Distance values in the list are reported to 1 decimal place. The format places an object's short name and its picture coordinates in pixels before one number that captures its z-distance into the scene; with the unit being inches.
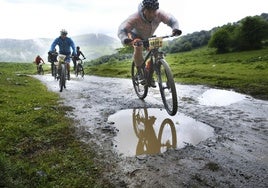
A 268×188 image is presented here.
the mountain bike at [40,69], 969.1
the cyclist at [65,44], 397.1
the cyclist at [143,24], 208.2
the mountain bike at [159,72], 189.1
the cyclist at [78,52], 709.6
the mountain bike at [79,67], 652.0
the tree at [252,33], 1442.7
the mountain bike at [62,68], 356.9
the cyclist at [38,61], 956.6
